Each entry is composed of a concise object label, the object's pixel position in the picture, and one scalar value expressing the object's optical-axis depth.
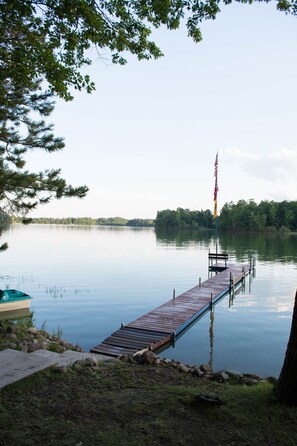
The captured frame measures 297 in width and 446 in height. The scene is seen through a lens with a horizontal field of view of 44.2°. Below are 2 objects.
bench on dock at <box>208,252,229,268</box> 33.88
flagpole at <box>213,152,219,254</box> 30.28
